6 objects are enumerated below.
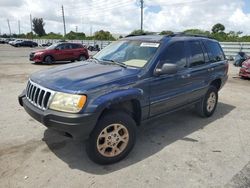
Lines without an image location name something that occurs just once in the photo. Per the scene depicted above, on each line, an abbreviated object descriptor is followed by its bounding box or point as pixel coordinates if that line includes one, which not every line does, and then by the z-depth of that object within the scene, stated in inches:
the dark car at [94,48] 1103.4
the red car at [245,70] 330.3
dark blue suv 95.6
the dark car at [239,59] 509.2
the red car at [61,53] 504.0
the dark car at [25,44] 1409.8
